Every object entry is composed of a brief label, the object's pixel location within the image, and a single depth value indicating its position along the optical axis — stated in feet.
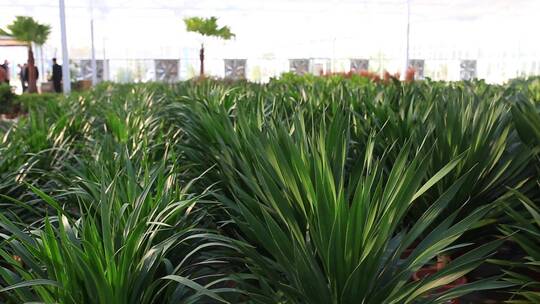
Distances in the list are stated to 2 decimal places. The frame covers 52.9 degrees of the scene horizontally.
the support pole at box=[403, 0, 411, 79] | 46.46
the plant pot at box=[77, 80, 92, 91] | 60.13
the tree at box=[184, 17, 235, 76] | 64.41
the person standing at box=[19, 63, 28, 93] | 60.58
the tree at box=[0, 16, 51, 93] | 50.98
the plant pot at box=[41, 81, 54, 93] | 59.36
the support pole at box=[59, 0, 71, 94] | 35.71
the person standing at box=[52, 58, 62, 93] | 53.50
